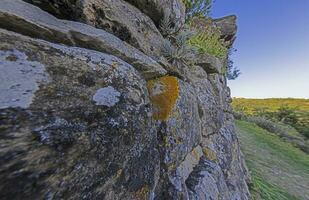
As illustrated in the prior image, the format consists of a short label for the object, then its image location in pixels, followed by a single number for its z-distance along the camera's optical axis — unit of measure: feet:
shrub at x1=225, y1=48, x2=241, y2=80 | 30.35
